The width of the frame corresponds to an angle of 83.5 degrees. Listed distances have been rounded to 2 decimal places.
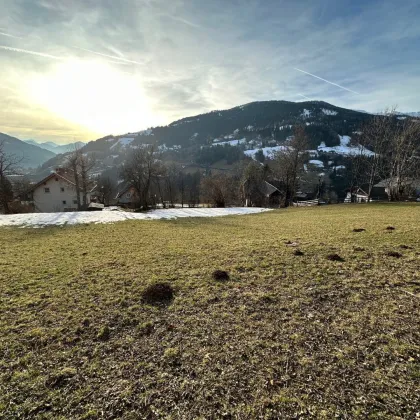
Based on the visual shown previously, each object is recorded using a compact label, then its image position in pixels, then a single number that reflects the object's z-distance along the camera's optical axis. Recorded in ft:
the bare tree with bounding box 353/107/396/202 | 104.37
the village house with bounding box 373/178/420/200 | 105.60
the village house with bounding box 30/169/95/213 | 149.59
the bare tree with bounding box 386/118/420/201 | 99.19
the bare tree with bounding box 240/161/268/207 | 182.70
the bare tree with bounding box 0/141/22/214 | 106.32
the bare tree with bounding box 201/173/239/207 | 128.98
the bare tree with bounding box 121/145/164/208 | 119.24
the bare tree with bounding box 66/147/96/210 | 118.32
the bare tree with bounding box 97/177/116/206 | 235.81
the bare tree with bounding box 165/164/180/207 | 230.38
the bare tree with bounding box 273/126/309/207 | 114.93
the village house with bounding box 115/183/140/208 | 204.77
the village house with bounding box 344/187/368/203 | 212.72
